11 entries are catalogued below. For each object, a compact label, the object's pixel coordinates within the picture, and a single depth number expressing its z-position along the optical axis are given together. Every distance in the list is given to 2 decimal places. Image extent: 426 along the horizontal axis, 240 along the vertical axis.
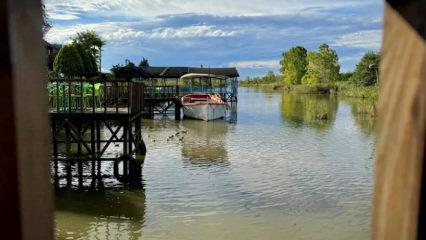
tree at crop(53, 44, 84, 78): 30.73
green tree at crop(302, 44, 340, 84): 95.94
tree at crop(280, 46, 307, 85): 113.38
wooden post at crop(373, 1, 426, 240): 0.95
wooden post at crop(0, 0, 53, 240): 0.90
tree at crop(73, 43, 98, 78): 32.86
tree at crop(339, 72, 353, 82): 98.69
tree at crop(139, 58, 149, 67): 70.56
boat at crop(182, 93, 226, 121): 34.01
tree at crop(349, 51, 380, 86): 70.25
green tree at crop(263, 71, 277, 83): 145.38
